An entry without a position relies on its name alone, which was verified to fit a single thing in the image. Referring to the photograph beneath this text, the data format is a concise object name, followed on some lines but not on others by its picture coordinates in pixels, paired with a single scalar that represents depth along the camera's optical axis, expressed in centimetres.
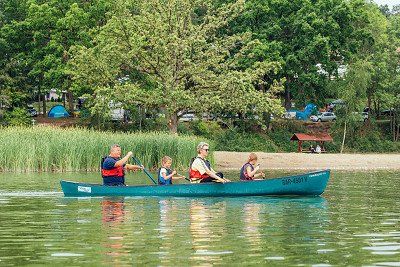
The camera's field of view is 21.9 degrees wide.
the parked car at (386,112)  8904
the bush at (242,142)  7119
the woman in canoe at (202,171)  2788
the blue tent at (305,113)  8688
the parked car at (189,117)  7951
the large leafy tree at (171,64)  5916
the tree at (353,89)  7719
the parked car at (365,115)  8312
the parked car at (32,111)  8338
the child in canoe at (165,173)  2886
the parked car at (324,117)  8541
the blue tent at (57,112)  8372
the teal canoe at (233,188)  2803
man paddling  2855
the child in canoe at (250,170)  2878
